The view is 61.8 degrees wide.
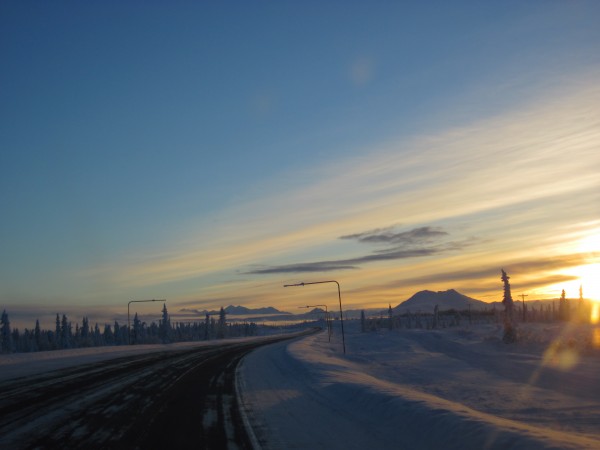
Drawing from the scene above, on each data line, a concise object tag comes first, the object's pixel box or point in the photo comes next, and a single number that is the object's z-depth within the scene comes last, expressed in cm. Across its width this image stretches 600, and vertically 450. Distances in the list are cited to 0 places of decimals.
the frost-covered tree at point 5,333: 10650
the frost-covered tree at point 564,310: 17062
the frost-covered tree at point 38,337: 13411
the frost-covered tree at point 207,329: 17075
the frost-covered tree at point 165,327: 15299
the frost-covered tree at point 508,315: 7312
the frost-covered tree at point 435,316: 17938
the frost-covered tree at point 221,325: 17969
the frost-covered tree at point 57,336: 12895
